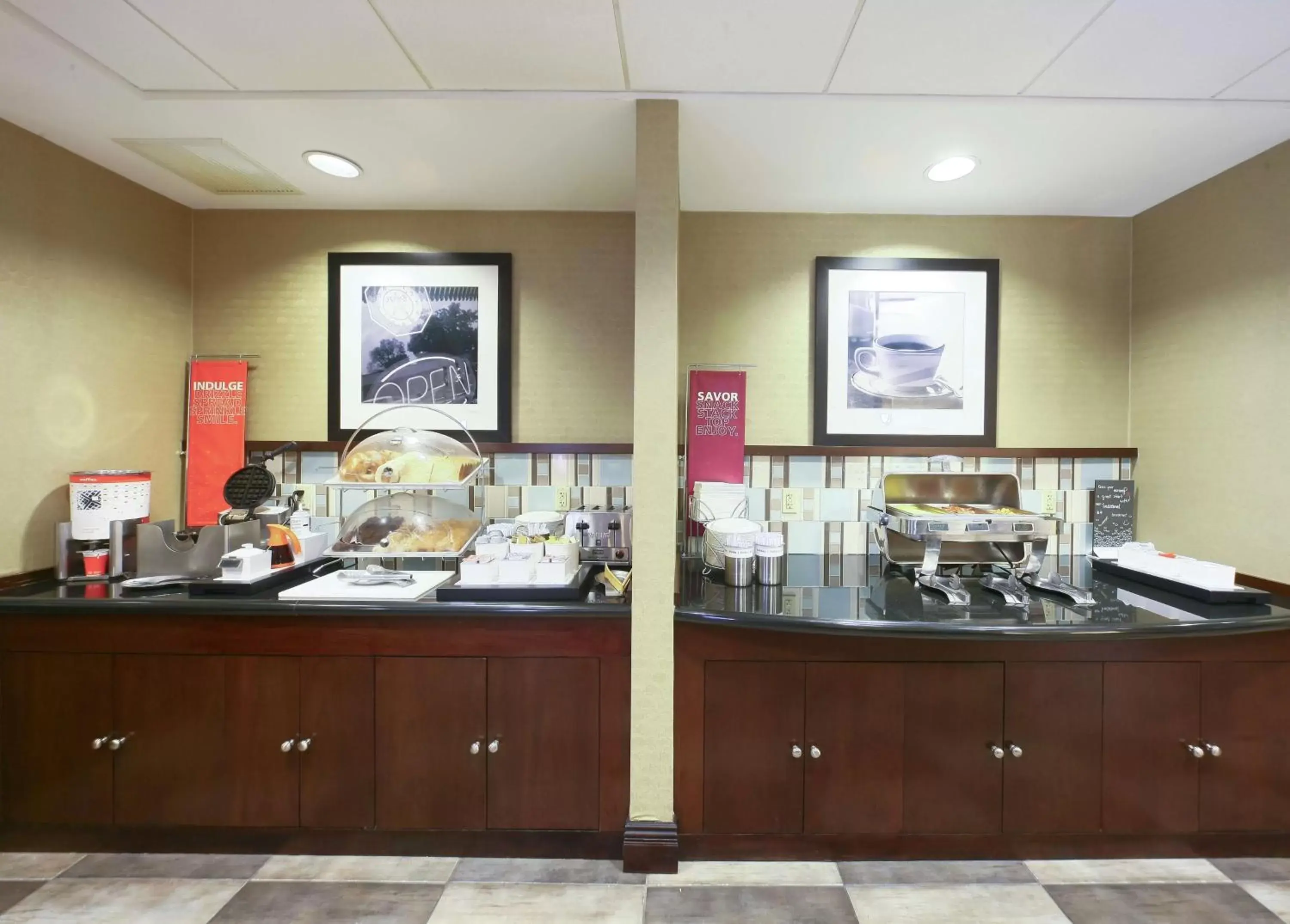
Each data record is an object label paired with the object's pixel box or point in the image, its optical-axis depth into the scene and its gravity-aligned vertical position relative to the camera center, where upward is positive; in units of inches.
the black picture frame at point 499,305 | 111.7 +29.1
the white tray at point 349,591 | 81.3 -19.7
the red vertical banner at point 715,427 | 107.3 +5.7
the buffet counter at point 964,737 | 78.5 -37.7
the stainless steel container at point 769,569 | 89.7 -17.3
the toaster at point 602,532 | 99.7 -13.2
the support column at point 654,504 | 77.4 -6.3
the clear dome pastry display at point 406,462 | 87.4 -1.0
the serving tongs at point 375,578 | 86.4 -18.6
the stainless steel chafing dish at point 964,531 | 88.4 -11.2
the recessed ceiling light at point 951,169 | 91.7 +47.0
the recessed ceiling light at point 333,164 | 91.9 +47.2
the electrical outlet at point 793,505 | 112.3 -9.2
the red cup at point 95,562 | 90.1 -17.0
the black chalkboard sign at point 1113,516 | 109.4 -10.5
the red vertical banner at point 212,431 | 111.3 +4.3
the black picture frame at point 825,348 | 111.1 +21.4
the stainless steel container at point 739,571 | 88.7 -17.4
